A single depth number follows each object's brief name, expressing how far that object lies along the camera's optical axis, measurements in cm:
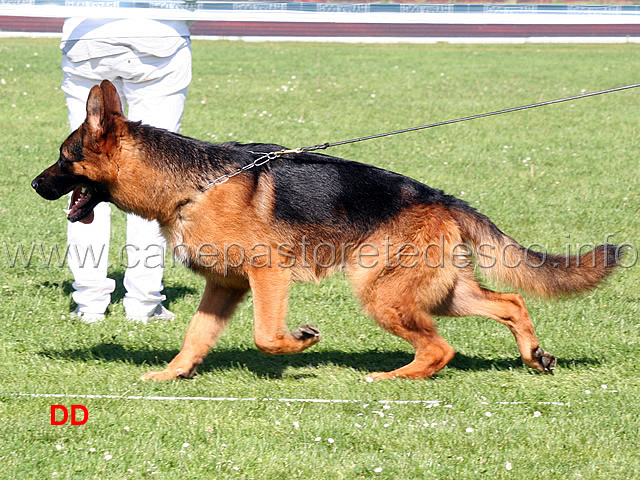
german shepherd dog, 969
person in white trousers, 1191
